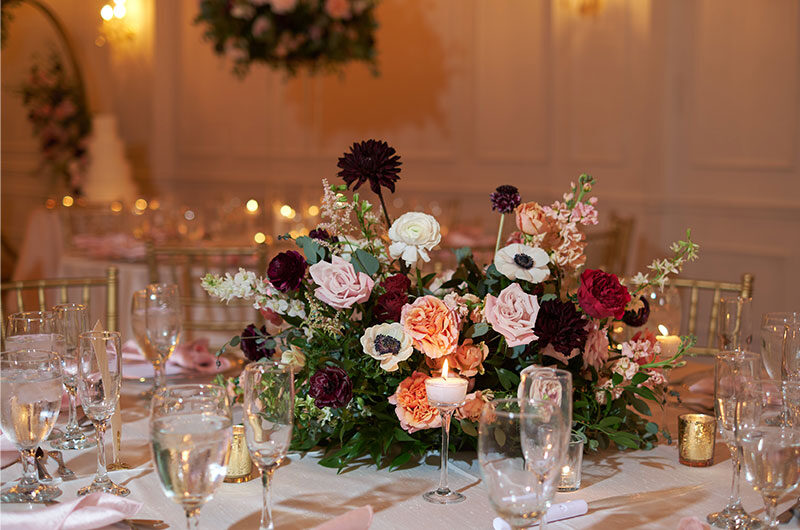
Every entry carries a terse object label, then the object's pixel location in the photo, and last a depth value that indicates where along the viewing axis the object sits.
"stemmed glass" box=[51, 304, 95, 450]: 2.58
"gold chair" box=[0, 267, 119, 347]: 3.39
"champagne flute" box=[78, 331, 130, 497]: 2.43
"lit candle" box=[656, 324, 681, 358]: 2.72
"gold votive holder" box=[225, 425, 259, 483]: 2.46
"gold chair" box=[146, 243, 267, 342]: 3.90
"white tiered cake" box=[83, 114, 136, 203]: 7.35
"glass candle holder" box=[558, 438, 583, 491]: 2.42
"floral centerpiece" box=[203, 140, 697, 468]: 2.47
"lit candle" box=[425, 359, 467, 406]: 2.37
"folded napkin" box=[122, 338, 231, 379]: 3.01
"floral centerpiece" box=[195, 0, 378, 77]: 5.67
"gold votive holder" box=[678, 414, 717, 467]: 2.54
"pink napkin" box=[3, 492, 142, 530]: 2.24
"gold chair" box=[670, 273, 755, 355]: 3.40
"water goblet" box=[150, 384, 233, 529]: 2.12
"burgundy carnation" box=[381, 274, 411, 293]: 2.53
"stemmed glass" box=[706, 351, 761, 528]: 2.32
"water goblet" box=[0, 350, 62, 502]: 2.32
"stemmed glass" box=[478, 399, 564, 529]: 2.12
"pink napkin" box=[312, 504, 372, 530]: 2.21
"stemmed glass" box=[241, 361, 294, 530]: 2.23
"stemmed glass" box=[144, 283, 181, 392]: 2.91
